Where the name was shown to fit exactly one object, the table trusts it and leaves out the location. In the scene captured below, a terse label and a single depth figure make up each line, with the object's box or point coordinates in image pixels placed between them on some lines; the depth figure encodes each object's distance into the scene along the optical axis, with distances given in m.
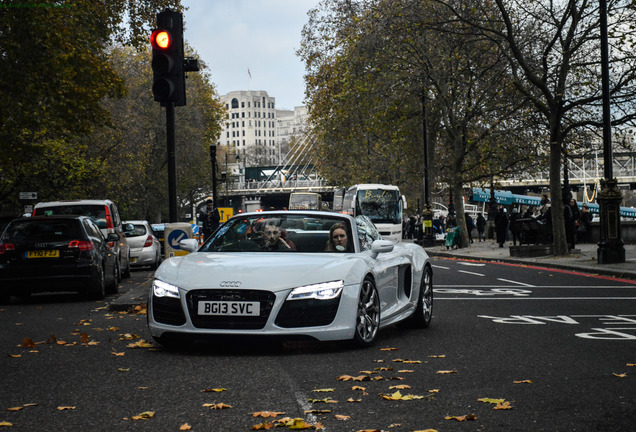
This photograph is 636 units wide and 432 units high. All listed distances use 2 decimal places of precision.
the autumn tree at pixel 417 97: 33.88
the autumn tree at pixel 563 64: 26.33
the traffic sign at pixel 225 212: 41.31
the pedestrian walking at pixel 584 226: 39.03
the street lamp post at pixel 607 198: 22.39
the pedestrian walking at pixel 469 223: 53.47
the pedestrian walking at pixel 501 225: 40.46
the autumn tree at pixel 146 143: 50.50
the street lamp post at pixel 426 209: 42.43
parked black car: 15.30
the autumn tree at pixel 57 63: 20.64
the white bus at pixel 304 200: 83.75
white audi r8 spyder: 8.08
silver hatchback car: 27.97
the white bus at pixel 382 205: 51.28
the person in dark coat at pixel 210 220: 40.77
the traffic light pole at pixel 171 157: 12.68
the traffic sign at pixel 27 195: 34.28
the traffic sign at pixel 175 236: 14.17
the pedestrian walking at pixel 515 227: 35.50
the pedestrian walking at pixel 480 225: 56.28
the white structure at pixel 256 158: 190.75
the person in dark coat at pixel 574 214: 32.47
